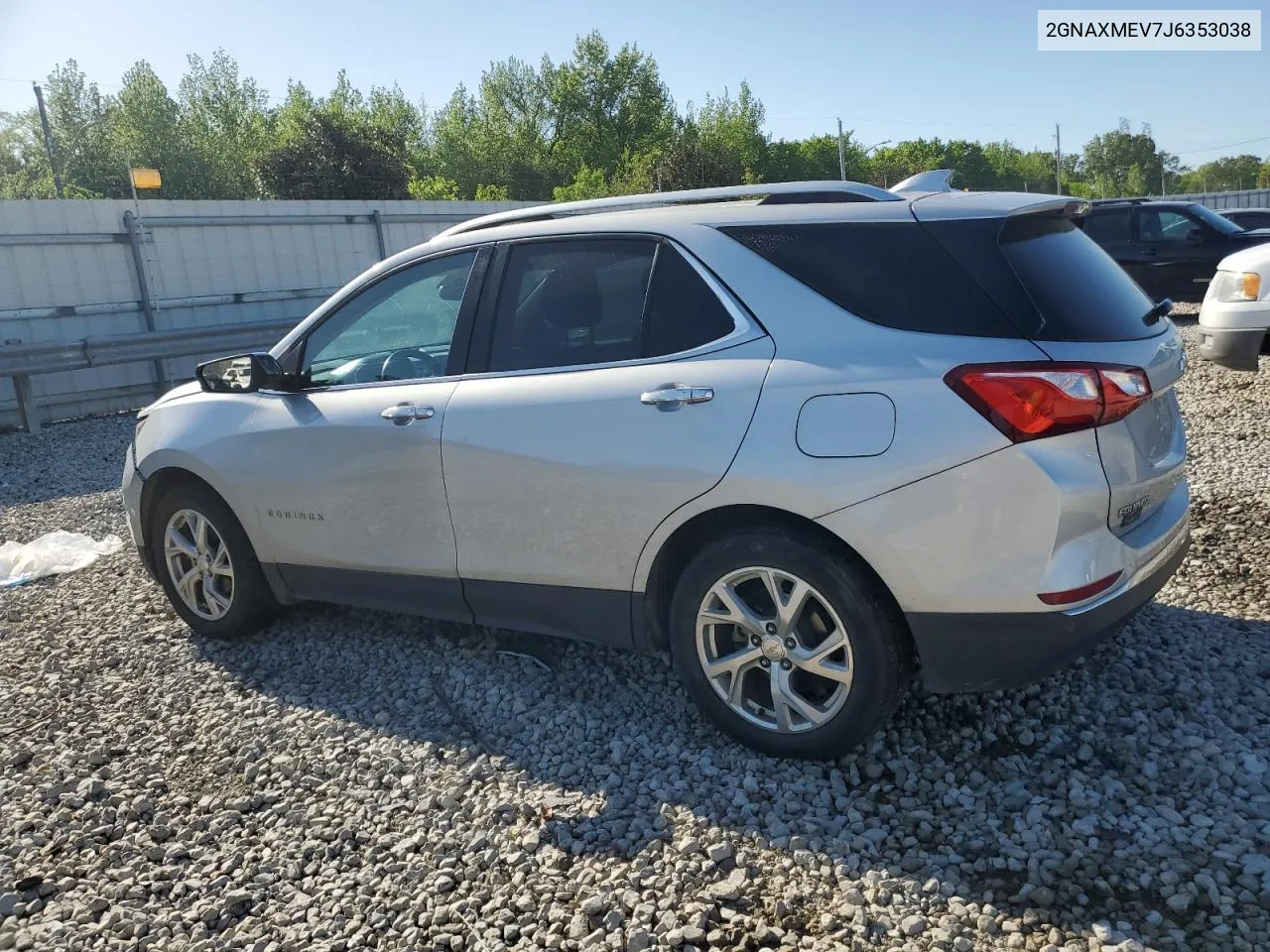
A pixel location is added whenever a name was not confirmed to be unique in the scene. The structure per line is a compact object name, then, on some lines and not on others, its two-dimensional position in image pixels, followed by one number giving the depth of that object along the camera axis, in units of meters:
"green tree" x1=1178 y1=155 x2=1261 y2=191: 100.73
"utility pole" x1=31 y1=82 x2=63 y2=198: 53.99
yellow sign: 16.16
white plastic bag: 6.26
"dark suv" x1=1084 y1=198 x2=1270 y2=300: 15.03
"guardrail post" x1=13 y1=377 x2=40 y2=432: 11.52
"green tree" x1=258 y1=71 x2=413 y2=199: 44.25
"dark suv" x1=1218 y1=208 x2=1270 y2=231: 18.83
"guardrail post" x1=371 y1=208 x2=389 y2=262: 17.28
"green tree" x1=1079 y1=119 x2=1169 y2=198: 102.00
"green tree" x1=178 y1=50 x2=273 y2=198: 67.94
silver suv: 2.86
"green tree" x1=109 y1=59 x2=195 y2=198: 67.69
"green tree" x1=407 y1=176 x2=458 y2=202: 56.52
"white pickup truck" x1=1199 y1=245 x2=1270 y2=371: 7.60
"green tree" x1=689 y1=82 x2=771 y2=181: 77.19
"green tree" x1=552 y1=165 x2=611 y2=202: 51.08
